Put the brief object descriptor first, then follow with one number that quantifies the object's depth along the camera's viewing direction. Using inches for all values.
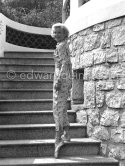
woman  146.2
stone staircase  147.2
